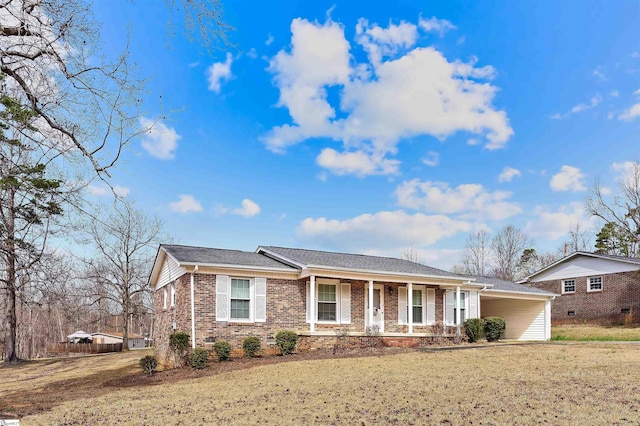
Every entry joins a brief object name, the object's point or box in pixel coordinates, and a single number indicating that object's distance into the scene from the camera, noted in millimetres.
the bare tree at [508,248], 49812
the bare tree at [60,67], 7555
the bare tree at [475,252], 51438
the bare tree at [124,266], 30656
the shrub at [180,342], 15667
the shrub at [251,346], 16172
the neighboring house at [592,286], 28188
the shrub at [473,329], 20578
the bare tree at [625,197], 34188
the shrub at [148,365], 15555
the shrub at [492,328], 21391
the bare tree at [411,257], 54812
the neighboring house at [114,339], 51188
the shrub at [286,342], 16547
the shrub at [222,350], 15609
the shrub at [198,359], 14852
